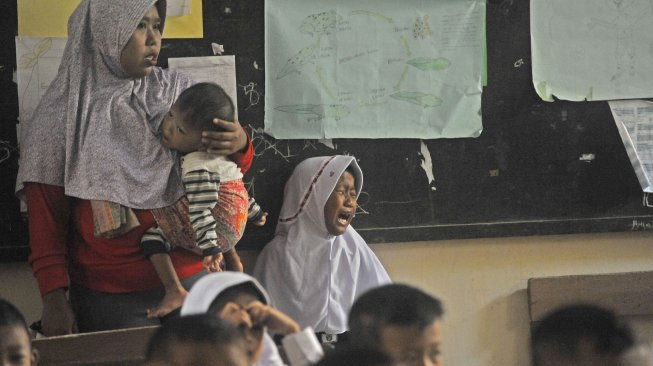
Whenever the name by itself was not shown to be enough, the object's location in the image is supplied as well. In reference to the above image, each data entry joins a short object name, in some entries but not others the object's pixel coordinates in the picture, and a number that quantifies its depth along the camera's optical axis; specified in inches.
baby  231.5
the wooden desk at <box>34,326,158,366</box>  198.6
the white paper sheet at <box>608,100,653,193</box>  310.7
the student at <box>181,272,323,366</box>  181.9
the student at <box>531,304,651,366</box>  181.2
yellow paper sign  268.6
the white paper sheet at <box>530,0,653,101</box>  305.7
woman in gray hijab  233.3
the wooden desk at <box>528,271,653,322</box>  309.1
